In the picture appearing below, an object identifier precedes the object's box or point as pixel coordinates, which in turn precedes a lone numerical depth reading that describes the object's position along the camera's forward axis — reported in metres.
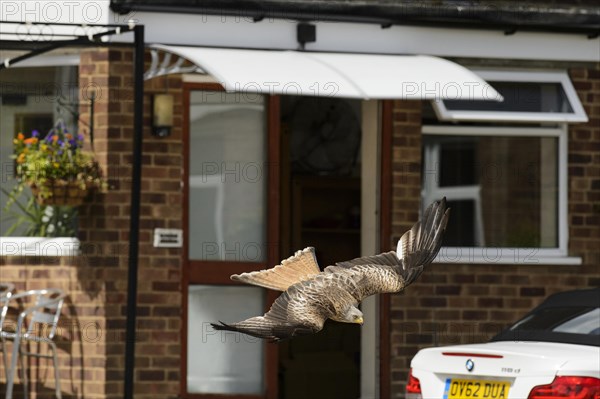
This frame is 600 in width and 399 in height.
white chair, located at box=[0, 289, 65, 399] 12.64
